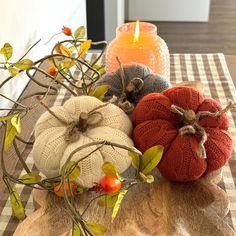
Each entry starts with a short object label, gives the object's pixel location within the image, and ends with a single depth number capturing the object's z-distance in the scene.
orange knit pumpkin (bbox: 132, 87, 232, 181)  0.56
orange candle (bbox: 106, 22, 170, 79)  0.83
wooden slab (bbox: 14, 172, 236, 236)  0.54
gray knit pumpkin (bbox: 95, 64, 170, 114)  0.67
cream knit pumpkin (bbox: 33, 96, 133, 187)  0.55
